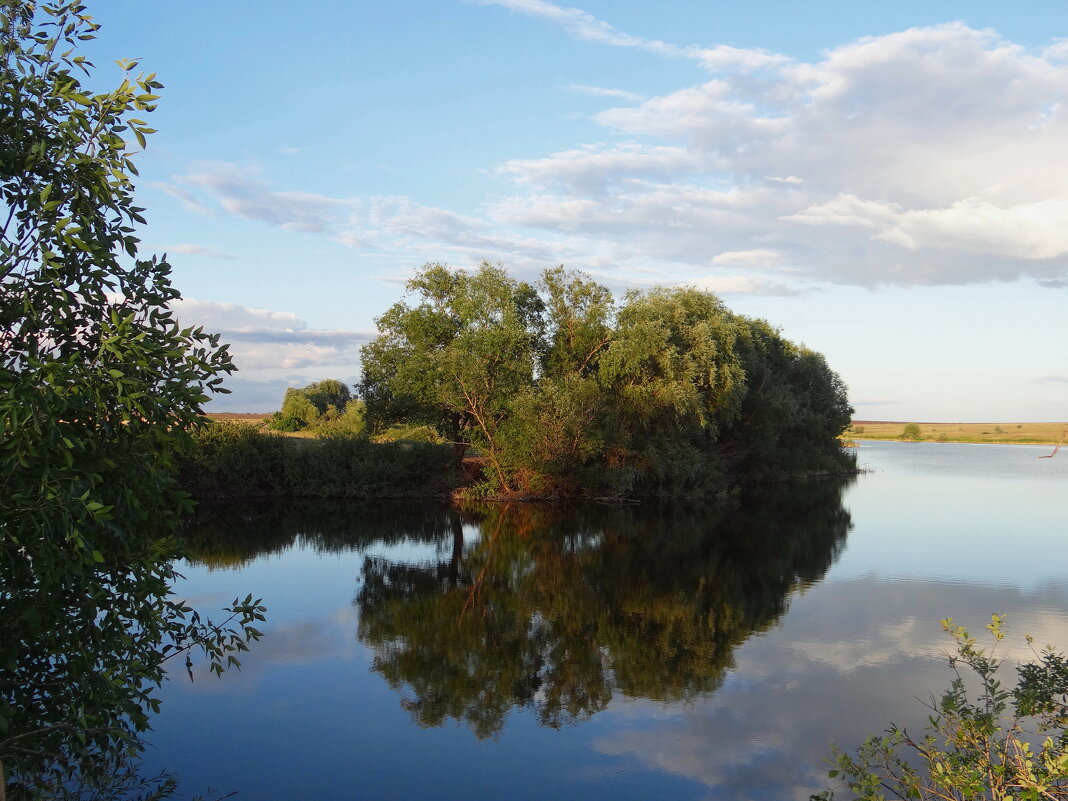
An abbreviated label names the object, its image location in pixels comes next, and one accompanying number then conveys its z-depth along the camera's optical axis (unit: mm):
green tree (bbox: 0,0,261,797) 4359
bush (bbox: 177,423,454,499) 30453
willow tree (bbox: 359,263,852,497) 29969
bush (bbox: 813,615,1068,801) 3658
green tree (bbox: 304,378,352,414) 71875
